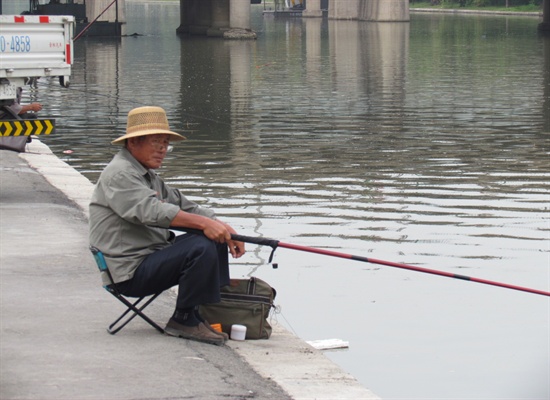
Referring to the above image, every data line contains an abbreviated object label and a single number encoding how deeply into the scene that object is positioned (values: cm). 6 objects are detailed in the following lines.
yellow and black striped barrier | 1851
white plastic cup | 1107
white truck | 1865
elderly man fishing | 1027
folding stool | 1054
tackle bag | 1105
